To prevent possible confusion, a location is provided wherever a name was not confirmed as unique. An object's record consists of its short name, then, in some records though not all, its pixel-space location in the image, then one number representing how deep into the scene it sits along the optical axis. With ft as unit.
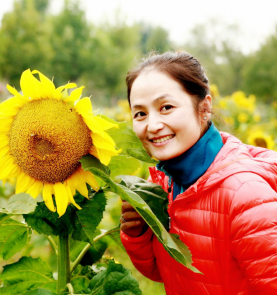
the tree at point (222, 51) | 63.72
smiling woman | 2.94
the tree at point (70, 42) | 57.52
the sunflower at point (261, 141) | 8.64
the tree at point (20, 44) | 43.60
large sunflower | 2.49
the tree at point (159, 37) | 106.52
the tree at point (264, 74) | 47.29
